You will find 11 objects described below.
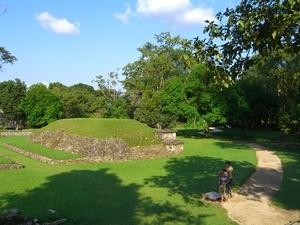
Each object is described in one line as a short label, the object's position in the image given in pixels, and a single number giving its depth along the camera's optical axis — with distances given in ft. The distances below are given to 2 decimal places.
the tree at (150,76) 124.39
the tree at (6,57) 99.91
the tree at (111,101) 137.18
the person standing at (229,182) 38.49
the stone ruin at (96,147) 63.16
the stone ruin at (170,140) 69.27
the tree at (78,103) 143.65
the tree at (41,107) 132.59
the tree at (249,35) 19.00
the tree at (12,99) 138.43
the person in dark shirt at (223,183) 37.37
